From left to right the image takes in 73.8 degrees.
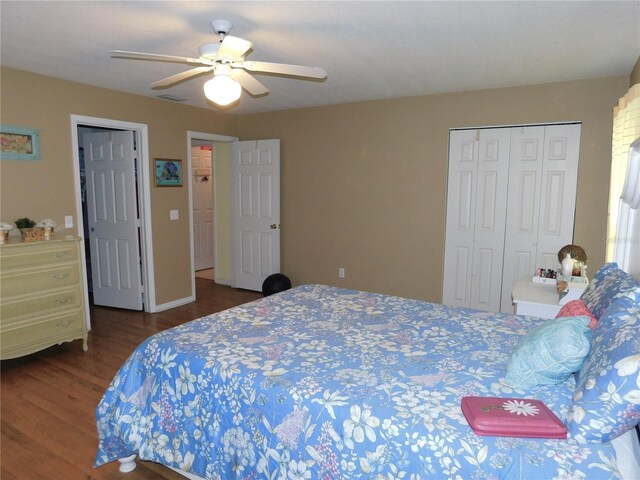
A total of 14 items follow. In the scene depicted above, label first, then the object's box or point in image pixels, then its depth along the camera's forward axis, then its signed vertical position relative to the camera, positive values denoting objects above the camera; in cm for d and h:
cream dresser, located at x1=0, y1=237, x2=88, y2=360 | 328 -85
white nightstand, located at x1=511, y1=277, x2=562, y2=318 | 277 -69
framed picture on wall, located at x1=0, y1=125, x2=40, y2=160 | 360 +42
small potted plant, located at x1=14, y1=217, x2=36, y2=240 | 349 -29
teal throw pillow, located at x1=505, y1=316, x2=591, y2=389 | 164 -62
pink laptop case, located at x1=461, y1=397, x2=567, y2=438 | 140 -75
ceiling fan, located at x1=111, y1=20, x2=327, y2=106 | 245 +77
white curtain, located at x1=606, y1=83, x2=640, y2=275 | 248 +6
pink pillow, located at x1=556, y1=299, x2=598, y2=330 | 193 -55
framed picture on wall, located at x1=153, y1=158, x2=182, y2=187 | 490 +24
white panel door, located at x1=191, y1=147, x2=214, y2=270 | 724 -26
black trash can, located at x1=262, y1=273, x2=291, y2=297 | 540 -115
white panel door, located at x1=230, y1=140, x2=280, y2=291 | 559 -24
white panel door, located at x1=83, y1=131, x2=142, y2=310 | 479 -30
